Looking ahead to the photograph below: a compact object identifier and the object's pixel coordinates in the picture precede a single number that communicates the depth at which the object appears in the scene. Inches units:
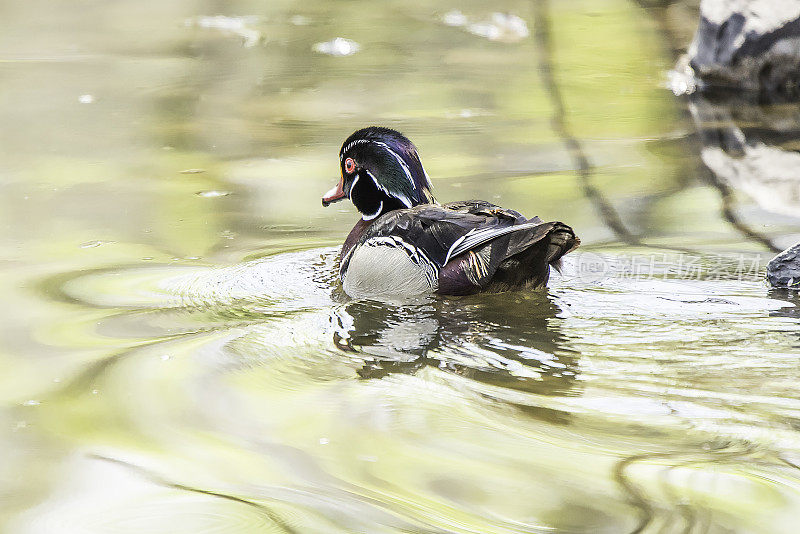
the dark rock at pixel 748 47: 799.1
